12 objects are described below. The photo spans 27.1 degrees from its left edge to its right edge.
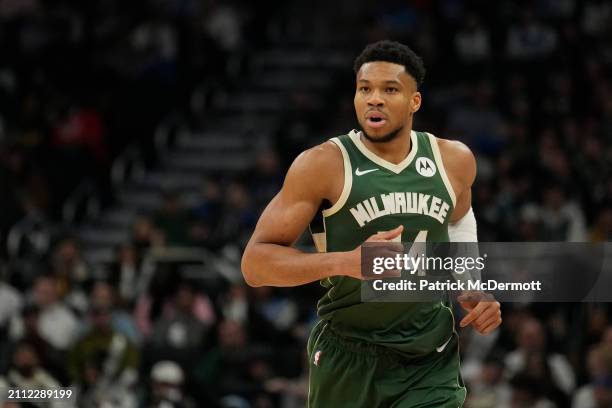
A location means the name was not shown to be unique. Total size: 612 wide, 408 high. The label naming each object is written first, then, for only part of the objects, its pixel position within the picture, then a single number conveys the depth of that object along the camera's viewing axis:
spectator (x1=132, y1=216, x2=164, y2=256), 14.26
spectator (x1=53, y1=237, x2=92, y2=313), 13.29
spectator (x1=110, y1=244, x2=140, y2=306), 13.89
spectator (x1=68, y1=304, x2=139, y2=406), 11.31
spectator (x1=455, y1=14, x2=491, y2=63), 17.48
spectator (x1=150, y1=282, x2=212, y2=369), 12.58
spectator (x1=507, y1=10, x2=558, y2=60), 17.06
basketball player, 6.00
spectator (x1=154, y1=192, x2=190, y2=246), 14.85
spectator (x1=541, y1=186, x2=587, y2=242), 13.34
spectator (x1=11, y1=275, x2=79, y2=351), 12.50
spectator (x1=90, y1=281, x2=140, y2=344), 12.55
